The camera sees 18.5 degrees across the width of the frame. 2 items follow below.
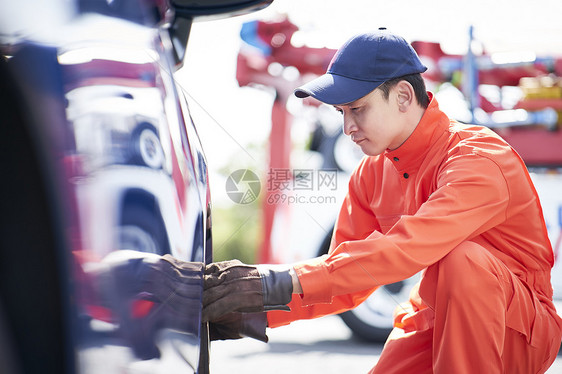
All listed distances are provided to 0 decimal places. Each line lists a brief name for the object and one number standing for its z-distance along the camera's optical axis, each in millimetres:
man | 3182
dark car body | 2517
